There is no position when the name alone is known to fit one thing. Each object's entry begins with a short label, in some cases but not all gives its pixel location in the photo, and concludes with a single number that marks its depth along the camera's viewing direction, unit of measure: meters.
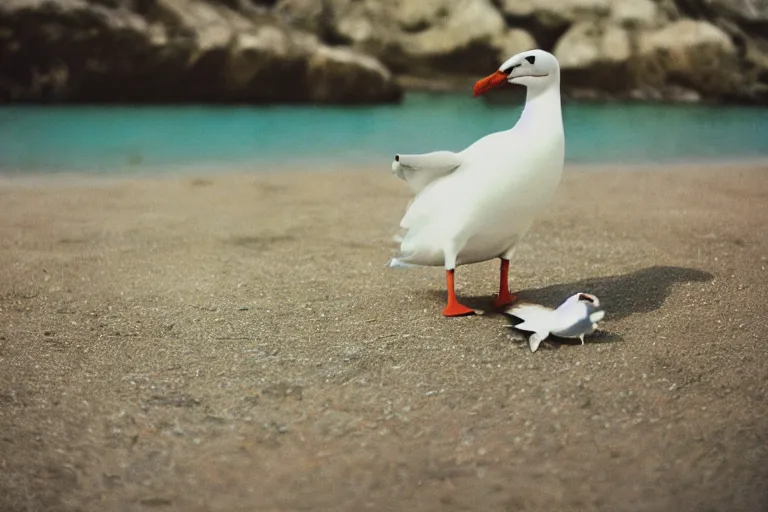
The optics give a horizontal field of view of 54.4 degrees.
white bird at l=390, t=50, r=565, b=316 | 2.54
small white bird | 2.34
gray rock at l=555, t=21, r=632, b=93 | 16.56
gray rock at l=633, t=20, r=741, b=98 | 16.12
